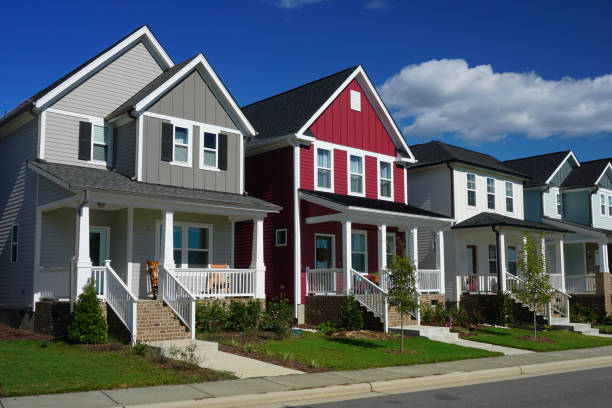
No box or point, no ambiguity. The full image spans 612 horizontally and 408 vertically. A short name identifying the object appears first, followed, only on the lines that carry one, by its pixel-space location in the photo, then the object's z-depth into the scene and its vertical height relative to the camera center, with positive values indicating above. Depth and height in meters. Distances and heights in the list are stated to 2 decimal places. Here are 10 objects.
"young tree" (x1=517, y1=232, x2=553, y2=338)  20.91 -0.35
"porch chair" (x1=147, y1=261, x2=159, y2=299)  19.25 -0.09
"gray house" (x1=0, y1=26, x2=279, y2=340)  18.31 +2.98
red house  22.44 +3.18
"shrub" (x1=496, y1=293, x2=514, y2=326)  24.92 -1.58
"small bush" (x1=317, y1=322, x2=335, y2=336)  19.99 -1.86
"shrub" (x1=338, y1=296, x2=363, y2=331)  20.17 -1.49
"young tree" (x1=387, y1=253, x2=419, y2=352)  16.98 -0.39
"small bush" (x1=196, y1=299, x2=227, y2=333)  17.88 -1.29
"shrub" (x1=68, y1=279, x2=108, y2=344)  15.20 -1.24
